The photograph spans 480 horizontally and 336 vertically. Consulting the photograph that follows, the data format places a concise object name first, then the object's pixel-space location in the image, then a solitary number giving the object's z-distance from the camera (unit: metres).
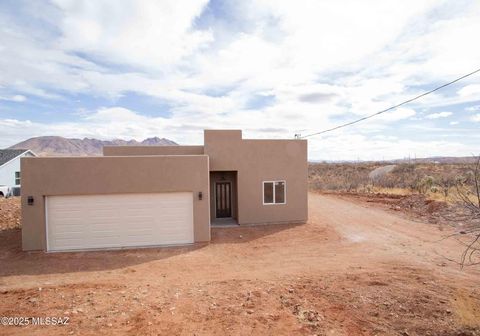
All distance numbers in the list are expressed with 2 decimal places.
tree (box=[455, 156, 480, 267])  5.40
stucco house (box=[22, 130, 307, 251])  11.35
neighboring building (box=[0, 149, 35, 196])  27.22
